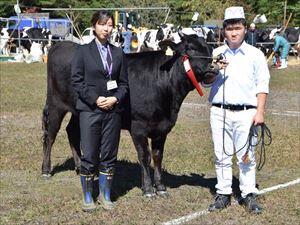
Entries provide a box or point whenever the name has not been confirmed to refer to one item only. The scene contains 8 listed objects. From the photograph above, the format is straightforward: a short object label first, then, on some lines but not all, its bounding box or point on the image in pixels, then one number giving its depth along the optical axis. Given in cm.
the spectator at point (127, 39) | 3177
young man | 595
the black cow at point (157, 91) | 642
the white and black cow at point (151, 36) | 3117
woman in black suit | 594
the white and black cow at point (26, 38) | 3408
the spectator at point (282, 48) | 2781
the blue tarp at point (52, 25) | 3931
